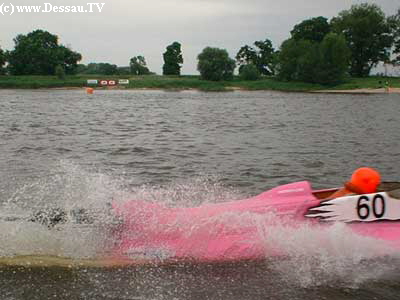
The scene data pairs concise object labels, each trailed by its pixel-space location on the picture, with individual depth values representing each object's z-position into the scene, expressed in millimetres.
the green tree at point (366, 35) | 95250
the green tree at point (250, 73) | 93438
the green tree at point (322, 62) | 82000
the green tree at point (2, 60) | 106562
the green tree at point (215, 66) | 92000
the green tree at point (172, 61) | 122750
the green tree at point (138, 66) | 134125
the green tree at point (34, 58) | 111438
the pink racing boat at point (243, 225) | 6645
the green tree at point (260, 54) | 121375
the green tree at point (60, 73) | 97438
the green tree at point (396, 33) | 95938
